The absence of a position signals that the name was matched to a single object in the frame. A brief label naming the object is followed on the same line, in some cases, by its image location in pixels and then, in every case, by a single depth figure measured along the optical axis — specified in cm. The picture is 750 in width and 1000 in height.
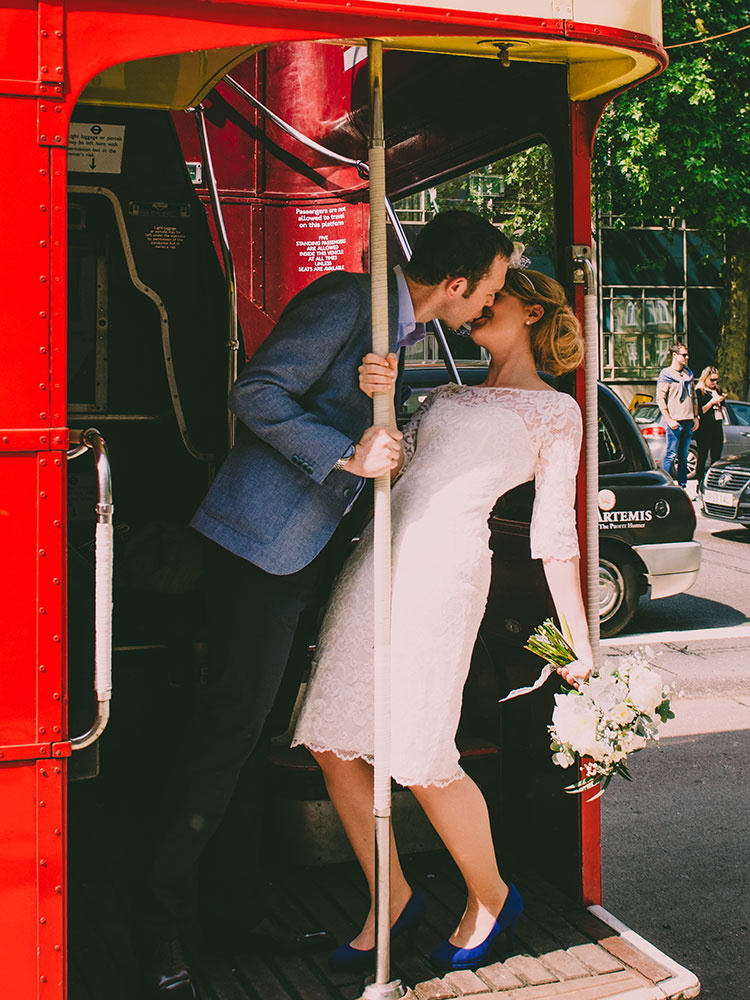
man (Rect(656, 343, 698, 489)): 1320
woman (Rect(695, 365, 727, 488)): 1392
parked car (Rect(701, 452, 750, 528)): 1085
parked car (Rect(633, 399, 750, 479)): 1384
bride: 267
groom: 251
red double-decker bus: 193
